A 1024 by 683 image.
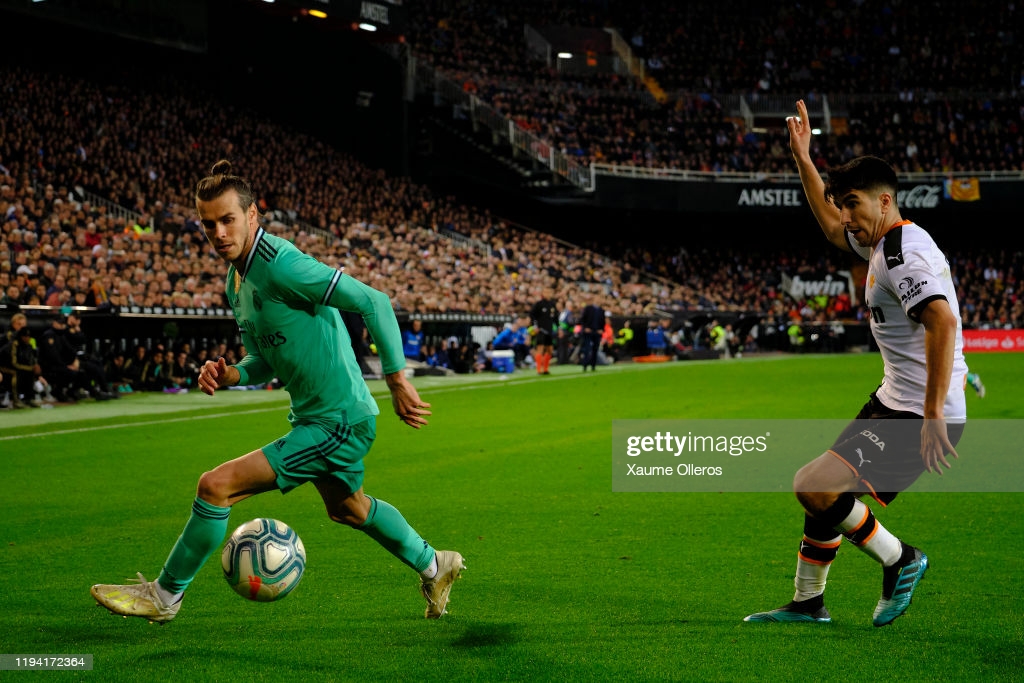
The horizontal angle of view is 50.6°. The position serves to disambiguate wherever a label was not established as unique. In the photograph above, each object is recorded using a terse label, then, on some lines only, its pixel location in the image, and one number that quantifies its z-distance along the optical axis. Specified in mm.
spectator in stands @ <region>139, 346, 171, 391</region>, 20344
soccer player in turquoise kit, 4883
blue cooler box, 27219
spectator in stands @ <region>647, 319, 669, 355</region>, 35156
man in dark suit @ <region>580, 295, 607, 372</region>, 27688
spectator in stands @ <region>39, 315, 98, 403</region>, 17297
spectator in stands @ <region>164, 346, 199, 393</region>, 20656
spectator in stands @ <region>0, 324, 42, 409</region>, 16234
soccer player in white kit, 4586
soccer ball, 4992
